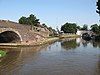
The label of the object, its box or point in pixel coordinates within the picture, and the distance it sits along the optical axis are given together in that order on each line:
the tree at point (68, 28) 56.76
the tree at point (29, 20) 41.84
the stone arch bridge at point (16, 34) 20.10
